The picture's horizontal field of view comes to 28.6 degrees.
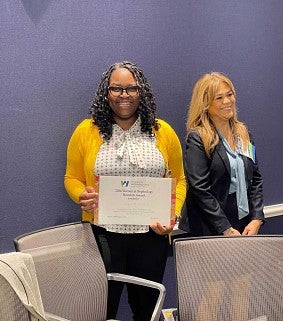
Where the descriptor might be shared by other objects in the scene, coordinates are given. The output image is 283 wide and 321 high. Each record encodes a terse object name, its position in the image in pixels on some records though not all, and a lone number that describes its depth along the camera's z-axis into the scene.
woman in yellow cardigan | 2.69
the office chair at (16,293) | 1.86
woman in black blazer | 2.93
